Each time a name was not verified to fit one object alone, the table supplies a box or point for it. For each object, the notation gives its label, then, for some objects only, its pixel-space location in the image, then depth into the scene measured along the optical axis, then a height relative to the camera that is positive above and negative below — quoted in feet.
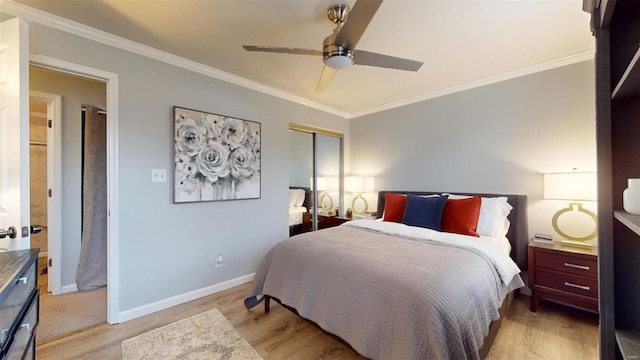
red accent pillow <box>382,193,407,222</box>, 9.85 -1.10
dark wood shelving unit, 2.79 +0.15
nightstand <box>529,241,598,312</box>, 6.75 -2.72
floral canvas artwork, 8.13 +0.83
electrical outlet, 9.11 -2.84
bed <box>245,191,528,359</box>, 4.16 -2.11
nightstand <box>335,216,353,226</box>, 12.39 -1.93
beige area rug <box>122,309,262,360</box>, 5.76 -3.93
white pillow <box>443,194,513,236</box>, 8.11 -1.25
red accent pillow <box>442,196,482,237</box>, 7.95 -1.19
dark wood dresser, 2.89 -1.60
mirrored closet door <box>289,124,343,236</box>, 12.02 +0.11
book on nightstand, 7.82 -1.88
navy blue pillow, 8.47 -1.12
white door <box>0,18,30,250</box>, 4.60 +0.76
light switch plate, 7.72 +0.20
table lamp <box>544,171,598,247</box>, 6.99 -0.39
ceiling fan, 4.22 +2.72
